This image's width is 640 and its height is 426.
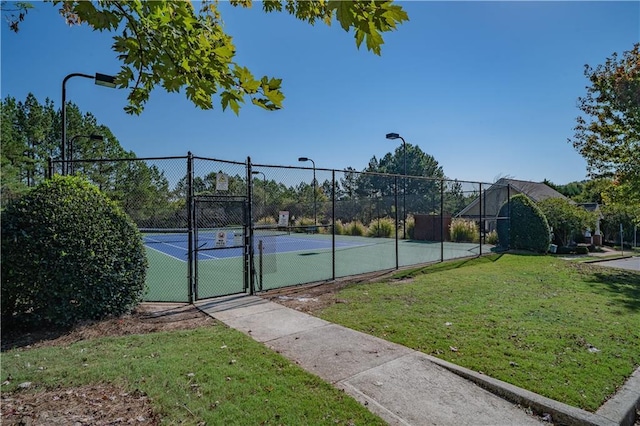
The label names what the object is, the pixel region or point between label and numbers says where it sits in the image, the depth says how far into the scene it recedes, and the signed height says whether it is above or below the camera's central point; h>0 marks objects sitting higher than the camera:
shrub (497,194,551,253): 13.26 -0.60
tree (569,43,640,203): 10.22 +2.87
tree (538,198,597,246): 15.23 -0.29
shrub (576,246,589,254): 15.01 -1.69
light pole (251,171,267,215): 8.67 +0.60
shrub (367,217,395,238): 20.53 -0.93
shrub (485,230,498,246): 17.16 -1.34
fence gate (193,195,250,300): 6.24 -0.31
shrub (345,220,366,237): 22.17 -1.06
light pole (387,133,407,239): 14.26 +3.22
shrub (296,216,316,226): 11.93 -0.26
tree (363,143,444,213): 34.00 +5.52
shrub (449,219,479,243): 18.09 -1.00
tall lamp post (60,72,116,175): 6.07 +2.38
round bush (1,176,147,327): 4.28 -0.55
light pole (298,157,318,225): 21.59 +3.43
